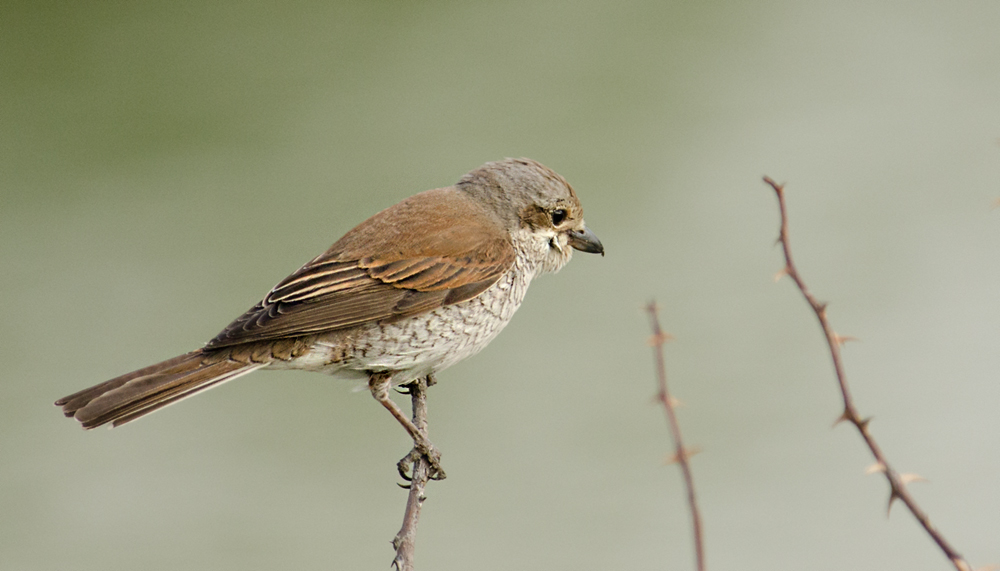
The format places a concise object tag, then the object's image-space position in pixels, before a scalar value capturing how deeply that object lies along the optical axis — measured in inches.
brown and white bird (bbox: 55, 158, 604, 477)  216.1
